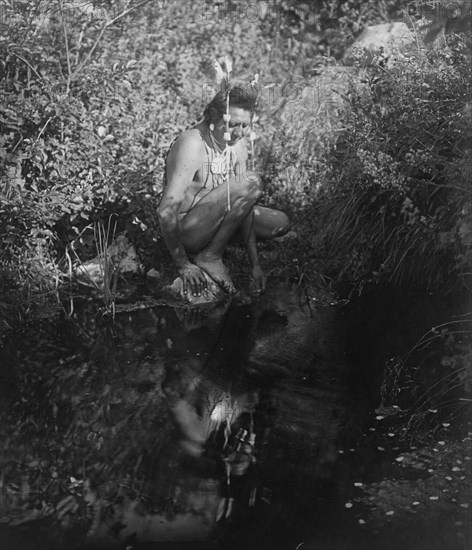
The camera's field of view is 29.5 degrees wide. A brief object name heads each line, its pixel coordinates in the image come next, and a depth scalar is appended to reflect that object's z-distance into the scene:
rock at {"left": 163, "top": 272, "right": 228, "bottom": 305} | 5.91
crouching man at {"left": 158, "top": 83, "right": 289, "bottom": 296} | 5.58
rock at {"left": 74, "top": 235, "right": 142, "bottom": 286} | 6.16
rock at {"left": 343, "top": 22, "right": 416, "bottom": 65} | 6.83
